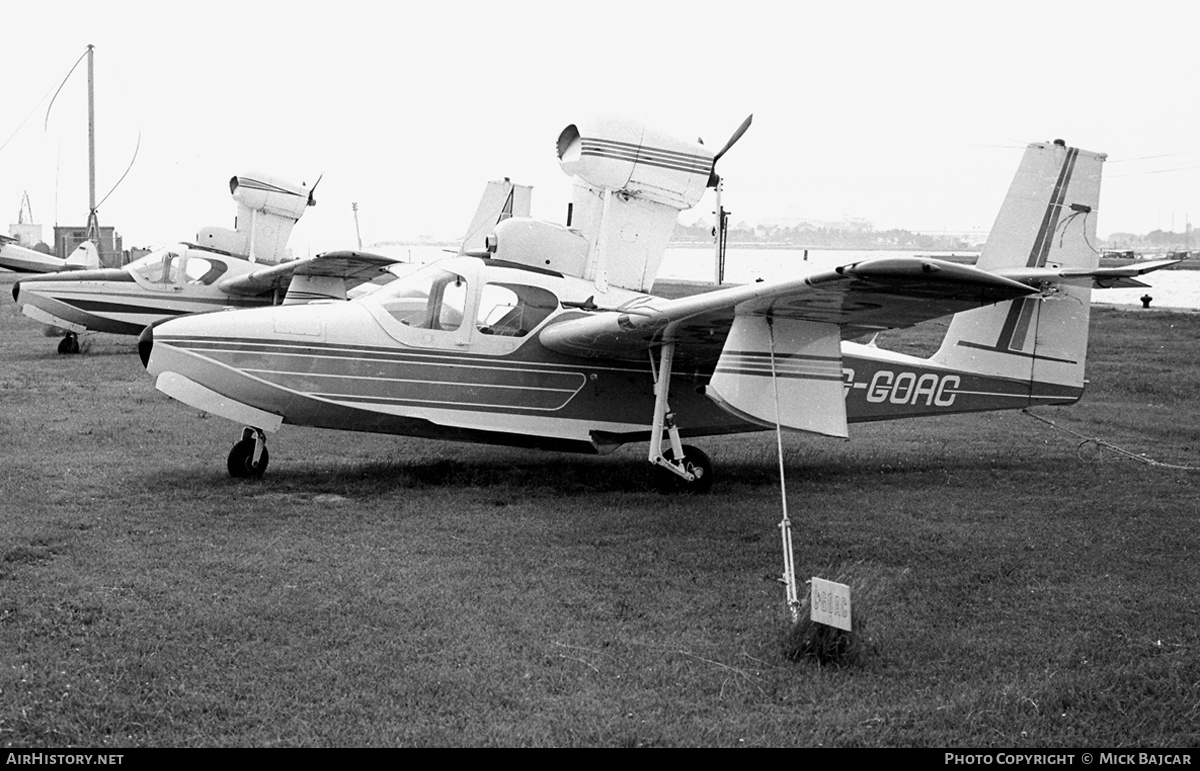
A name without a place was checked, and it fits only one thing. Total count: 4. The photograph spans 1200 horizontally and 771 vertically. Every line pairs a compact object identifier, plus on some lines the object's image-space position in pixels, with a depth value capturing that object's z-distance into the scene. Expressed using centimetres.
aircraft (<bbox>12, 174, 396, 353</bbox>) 2058
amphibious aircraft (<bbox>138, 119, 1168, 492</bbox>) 945
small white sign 537
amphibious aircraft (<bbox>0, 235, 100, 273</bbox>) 3133
